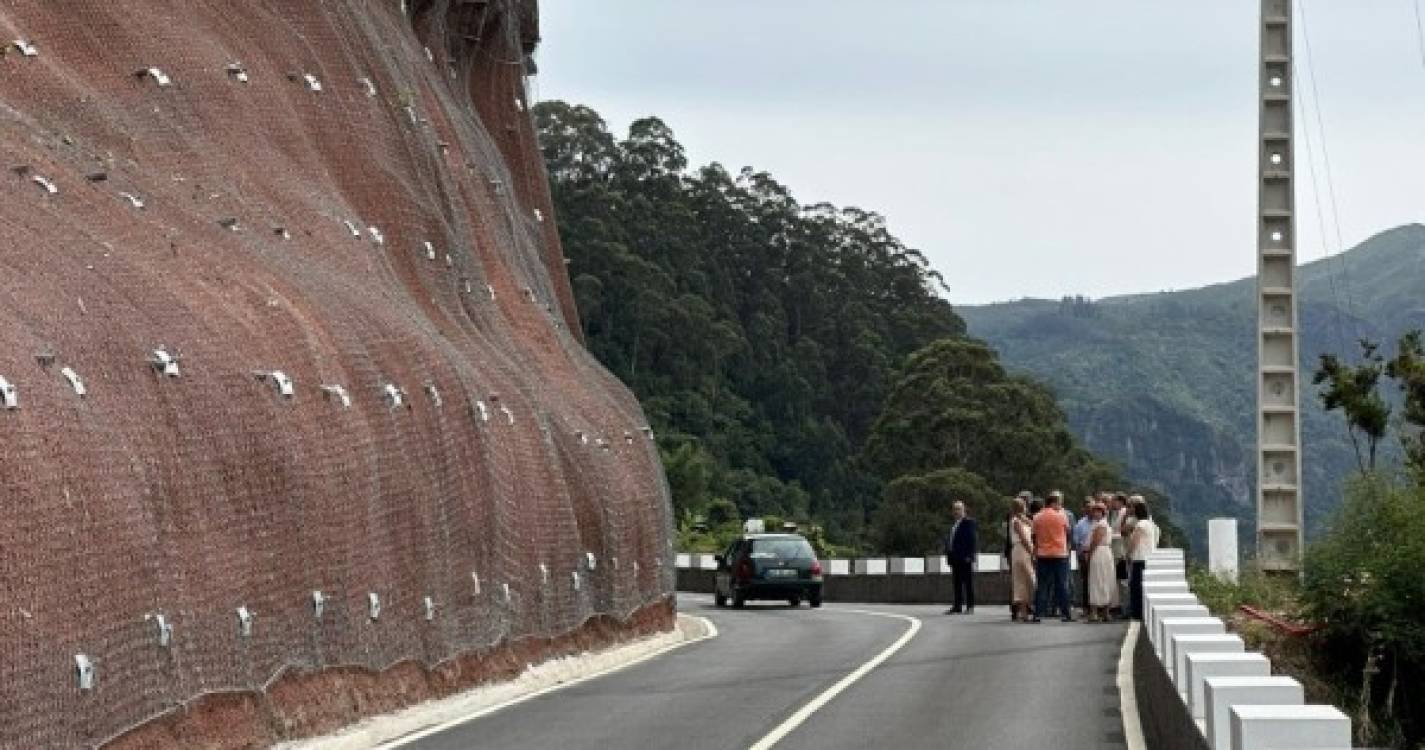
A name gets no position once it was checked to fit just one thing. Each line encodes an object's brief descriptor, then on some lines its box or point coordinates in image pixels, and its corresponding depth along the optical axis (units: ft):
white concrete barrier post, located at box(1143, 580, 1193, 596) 80.53
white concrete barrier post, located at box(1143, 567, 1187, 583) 95.66
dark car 169.58
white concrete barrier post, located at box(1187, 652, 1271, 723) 42.89
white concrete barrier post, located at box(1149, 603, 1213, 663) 64.95
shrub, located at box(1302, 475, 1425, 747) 93.61
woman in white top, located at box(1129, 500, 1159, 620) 115.24
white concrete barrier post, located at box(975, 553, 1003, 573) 184.65
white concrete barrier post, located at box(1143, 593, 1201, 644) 70.69
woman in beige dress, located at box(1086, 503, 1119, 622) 121.08
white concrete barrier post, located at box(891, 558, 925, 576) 199.11
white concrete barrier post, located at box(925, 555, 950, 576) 196.54
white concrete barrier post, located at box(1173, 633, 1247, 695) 48.49
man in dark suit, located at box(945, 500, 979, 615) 138.21
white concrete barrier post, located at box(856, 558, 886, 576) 202.29
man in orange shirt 123.75
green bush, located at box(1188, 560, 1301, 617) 107.65
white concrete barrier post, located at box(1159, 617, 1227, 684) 56.24
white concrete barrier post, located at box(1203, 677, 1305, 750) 37.22
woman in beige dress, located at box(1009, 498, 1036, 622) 127.34
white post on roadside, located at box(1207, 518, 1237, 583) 132.67
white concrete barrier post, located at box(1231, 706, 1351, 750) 31.45
